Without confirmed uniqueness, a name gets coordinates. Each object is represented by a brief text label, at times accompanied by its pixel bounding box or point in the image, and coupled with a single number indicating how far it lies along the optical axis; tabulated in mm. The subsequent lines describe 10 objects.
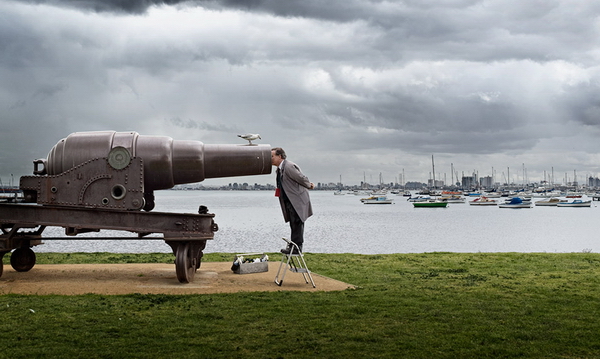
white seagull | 11000
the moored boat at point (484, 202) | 134875
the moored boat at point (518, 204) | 118188
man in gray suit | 10516
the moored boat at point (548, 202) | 134500
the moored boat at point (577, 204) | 124356
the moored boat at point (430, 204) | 119500
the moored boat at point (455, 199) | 151250
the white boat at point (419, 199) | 142425
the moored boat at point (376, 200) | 147000
